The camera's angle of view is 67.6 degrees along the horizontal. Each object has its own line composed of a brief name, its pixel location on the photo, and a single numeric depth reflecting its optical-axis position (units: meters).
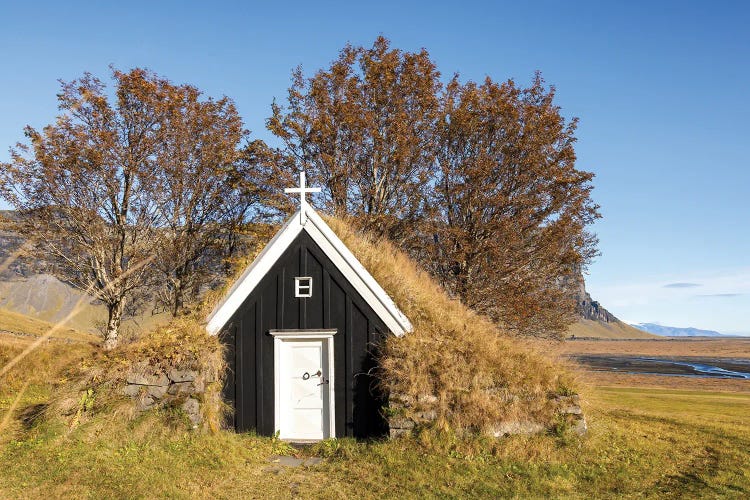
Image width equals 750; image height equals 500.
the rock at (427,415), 11.70
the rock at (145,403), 11.86
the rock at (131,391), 11.91
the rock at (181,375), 12.11
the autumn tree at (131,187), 21.59
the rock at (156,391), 11.99
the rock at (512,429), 11.63
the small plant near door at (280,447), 12.01
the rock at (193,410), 11.90
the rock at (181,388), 12.06
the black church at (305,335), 12.62
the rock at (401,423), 11.68
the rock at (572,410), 11.90
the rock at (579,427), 11.84
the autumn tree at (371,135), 24.45
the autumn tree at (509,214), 23.19
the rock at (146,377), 11.99
